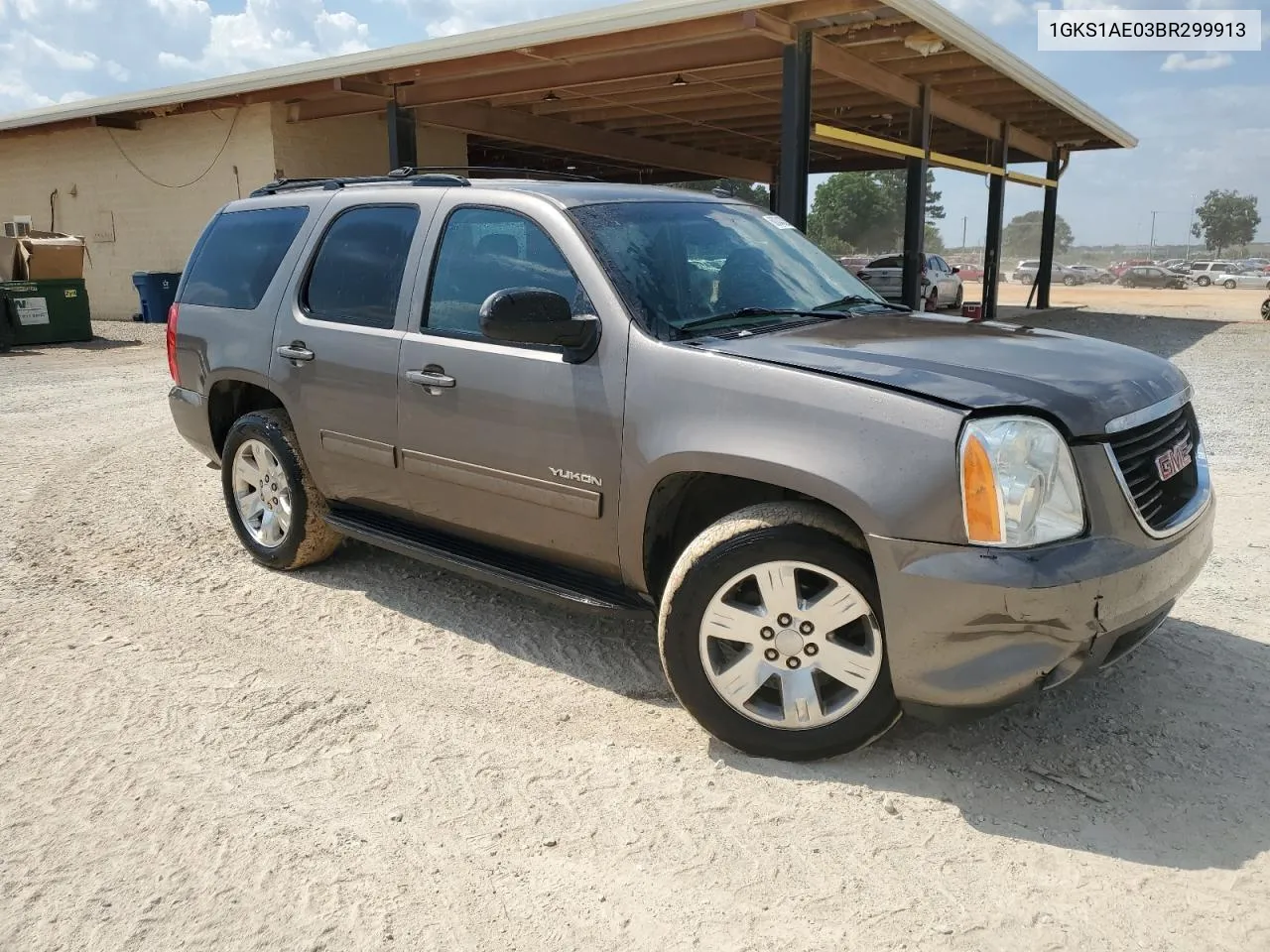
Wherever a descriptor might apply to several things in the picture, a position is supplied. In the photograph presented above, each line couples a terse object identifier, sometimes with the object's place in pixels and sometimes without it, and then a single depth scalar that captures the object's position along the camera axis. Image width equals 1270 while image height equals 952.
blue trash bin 17.30
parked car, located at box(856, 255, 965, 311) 22.70
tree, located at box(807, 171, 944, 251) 92.00
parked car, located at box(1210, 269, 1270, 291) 52.25
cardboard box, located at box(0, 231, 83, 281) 15.55
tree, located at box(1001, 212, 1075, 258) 137.50
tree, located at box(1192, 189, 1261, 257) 110.56
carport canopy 10.38
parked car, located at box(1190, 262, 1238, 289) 54.84
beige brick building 15.94
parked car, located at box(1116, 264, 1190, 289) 54.81
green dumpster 15.29
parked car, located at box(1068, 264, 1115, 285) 63.54
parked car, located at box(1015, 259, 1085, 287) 62.19
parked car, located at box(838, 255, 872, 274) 28.56
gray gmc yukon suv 2.73
